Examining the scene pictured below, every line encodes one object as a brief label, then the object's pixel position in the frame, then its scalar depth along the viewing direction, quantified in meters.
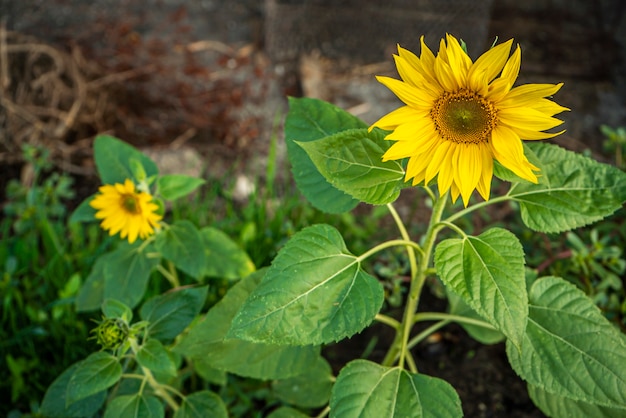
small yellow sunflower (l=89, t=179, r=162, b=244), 1.68
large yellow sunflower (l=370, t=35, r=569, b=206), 1.10
